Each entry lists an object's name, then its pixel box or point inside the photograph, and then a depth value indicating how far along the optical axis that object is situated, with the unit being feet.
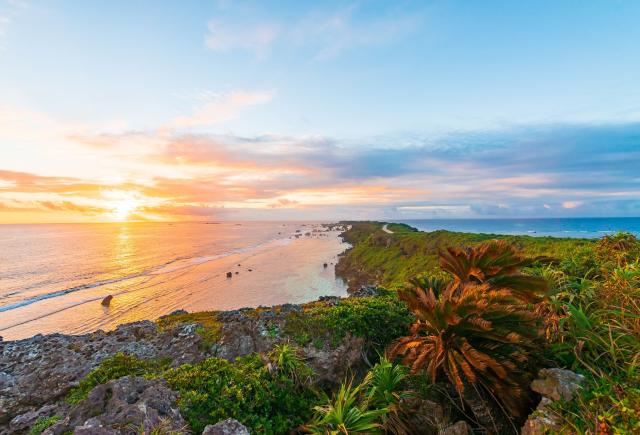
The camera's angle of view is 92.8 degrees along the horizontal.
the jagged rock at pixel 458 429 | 14.60
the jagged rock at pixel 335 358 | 22.71
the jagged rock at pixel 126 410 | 14.20
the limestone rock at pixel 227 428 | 14.02
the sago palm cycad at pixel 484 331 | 15.19
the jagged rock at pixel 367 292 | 36.94
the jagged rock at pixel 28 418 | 17.07
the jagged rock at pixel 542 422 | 12.42
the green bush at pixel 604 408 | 10.65
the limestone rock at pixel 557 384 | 13.16
